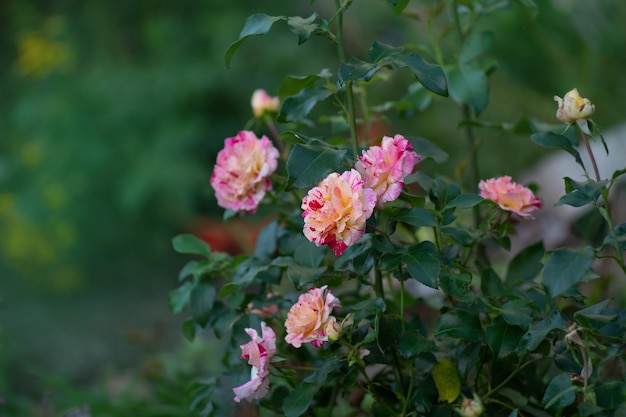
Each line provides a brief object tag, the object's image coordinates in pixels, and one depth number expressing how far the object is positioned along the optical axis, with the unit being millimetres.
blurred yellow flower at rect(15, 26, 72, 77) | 5543
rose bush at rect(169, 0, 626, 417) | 1823
